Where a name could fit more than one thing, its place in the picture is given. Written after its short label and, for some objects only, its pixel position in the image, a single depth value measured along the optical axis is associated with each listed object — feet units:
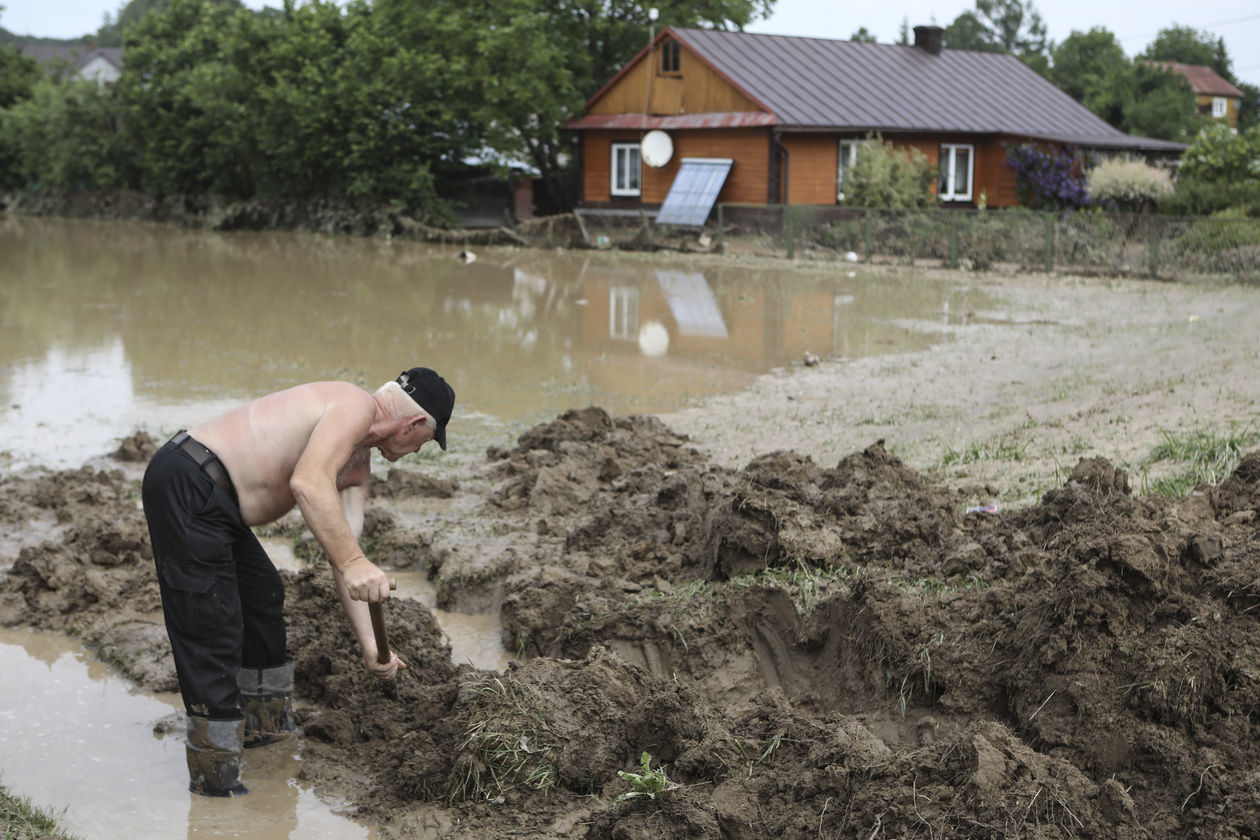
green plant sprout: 13.17
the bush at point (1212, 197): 84.23
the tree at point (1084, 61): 240.96
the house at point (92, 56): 286.66
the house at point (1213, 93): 263.90
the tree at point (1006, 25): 341.21
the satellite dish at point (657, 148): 112.88
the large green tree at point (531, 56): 114.52
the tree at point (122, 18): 485.73
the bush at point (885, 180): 95.81
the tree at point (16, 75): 184.75
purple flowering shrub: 110.73
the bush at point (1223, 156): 89.76
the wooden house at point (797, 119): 106.63
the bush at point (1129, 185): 95.66
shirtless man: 14.29
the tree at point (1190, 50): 291.99
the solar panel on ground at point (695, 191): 104.01
